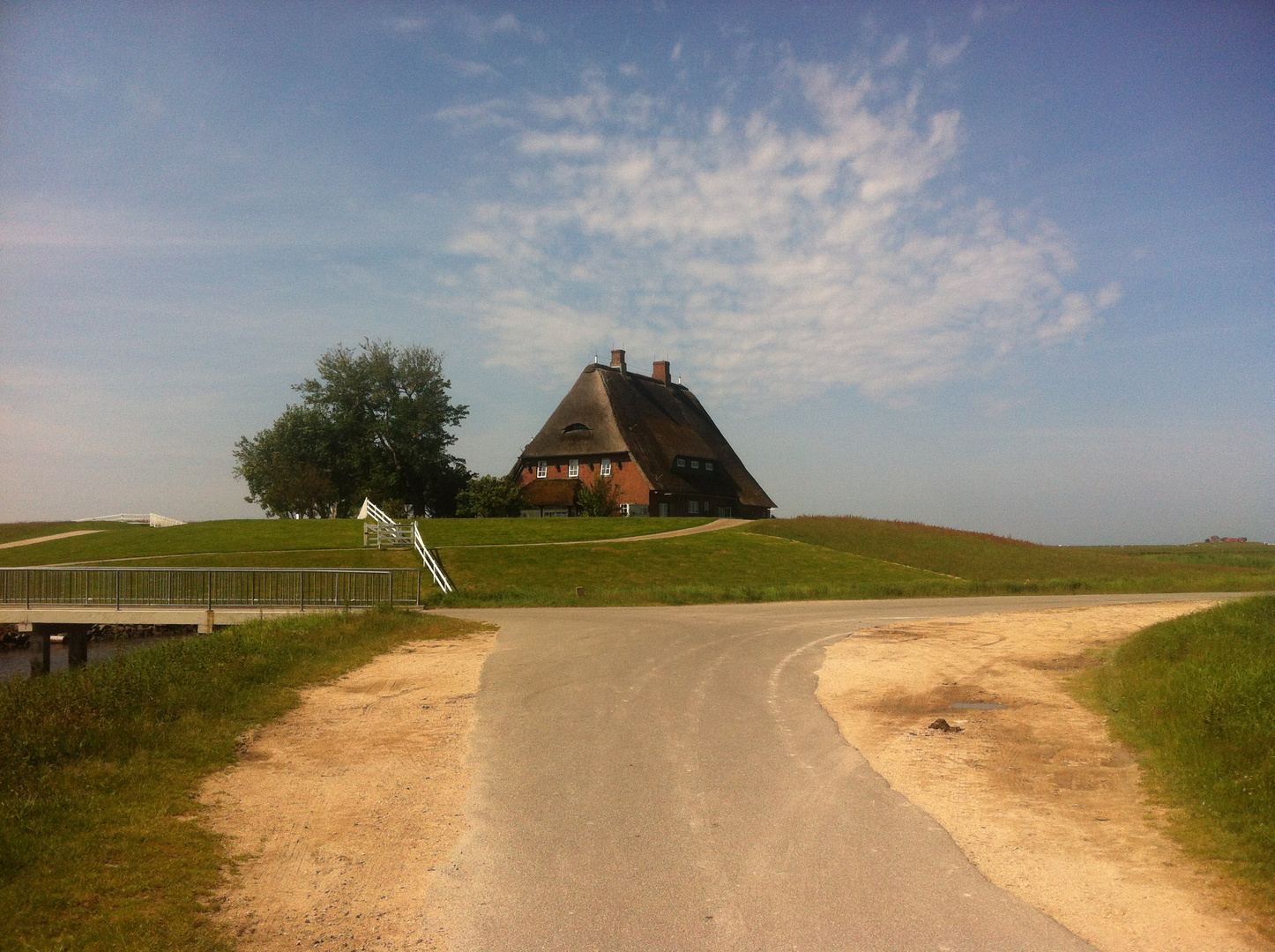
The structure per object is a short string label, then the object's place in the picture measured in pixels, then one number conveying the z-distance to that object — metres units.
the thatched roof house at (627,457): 65.50
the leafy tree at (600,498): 64.50
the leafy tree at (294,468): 71.94
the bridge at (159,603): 24.67
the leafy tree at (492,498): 63.22
